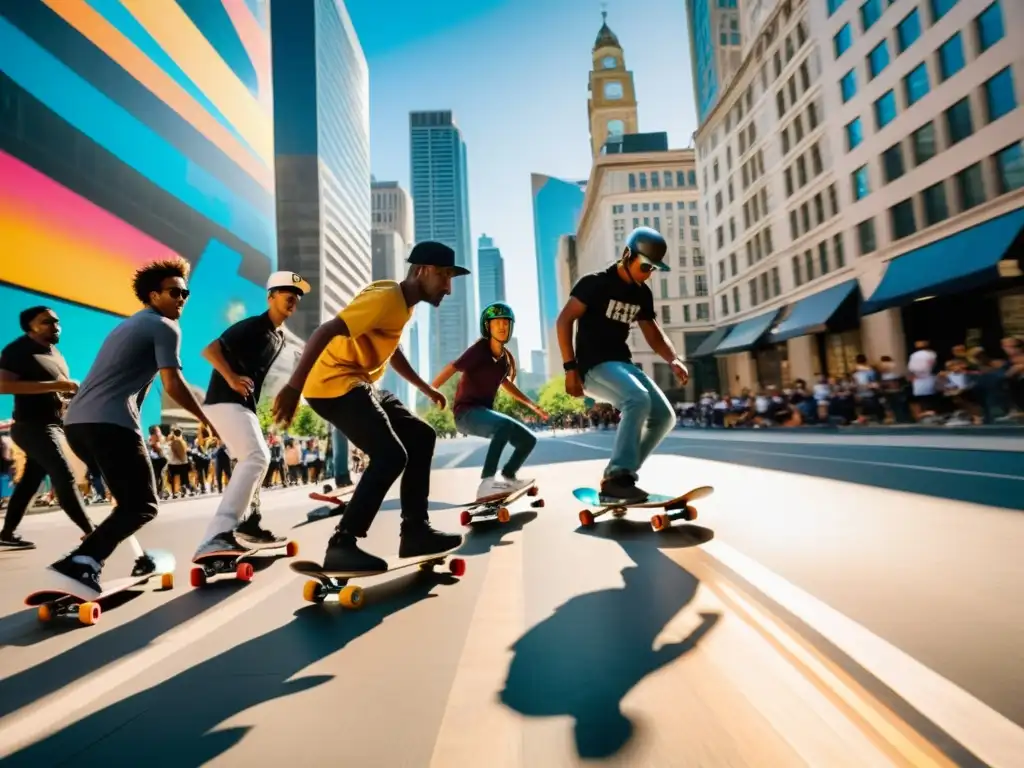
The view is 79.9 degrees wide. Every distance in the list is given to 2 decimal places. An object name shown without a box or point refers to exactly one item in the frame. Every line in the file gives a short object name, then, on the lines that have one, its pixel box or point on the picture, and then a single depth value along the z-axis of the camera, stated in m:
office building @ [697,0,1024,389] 20.61
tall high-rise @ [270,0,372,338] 105.75
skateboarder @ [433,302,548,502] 6.25
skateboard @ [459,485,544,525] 5.63
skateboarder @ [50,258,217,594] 3.34
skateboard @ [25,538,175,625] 3.04
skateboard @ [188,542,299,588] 3.80
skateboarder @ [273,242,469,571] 3.19
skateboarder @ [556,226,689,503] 4.74
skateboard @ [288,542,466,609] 2.99
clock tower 120.44
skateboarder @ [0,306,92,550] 4.44
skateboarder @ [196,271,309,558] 4.09
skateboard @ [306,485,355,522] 7.30
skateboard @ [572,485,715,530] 4.50
